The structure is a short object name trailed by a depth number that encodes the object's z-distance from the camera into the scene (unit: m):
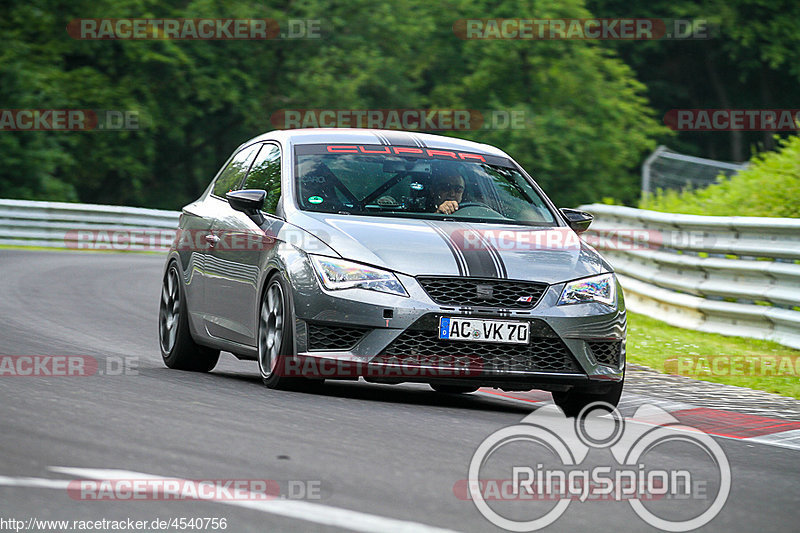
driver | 18.75
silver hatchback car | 16.34
